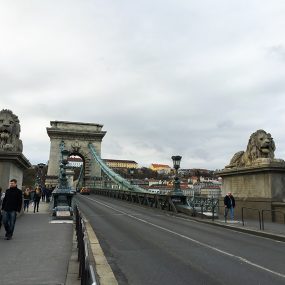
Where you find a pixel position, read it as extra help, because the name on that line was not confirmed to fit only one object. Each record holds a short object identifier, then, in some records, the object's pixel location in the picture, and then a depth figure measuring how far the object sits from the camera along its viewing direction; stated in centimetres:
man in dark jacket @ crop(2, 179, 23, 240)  877
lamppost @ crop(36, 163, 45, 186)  3733
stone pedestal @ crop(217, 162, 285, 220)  1513
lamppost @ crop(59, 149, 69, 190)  1623
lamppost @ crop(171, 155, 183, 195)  1928
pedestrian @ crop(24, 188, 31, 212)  1670
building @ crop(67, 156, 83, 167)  12115
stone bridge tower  6512
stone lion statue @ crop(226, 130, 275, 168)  1626
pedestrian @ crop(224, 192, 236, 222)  1540
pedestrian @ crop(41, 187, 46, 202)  3119
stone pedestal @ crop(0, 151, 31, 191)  1214
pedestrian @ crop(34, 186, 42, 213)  1769
